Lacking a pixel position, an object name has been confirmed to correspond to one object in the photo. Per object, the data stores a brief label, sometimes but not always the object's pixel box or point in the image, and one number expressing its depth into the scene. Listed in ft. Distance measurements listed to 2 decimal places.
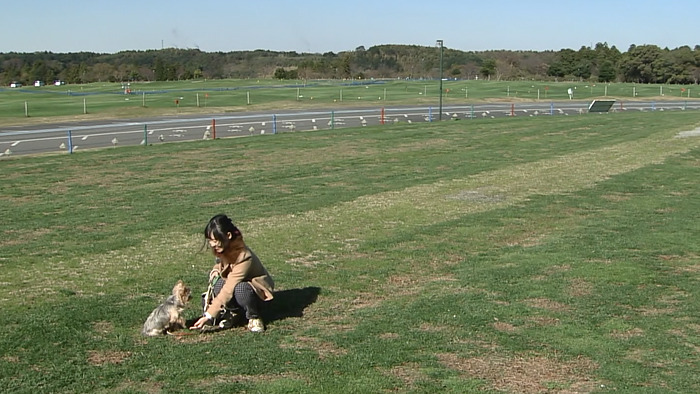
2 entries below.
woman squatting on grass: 24.81
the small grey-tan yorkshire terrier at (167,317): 23.89
